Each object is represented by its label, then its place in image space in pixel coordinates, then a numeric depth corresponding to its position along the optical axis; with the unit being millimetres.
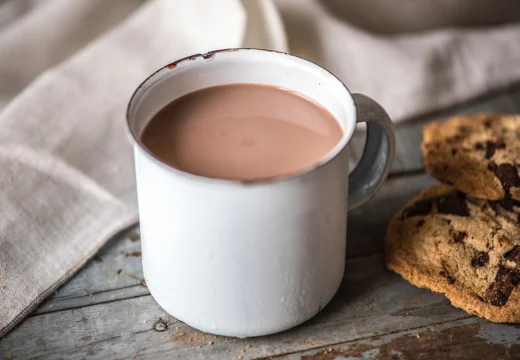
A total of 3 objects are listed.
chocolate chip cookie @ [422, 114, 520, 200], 463
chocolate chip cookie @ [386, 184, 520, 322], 422
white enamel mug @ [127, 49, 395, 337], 375
